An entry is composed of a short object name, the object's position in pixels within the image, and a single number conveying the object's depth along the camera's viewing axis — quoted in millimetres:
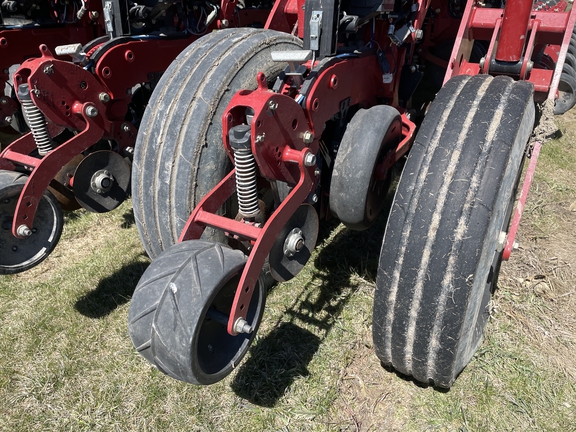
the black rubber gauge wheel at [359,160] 2434
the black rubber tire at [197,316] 1712
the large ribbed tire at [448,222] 1817
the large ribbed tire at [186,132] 2299
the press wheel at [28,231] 2803
